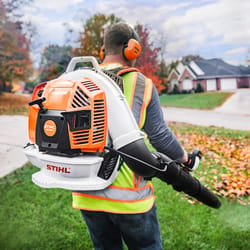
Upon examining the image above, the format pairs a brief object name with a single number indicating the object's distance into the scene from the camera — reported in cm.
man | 85
